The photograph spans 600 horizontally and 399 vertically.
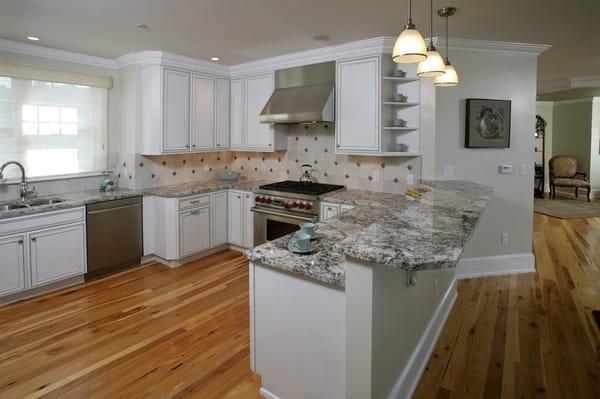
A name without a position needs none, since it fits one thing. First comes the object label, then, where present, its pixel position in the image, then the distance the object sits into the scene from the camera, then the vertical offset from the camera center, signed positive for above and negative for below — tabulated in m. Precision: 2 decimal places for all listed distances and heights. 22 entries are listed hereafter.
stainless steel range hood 4.12 +0.90
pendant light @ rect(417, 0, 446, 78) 2.31 +0.67
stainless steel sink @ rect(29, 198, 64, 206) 3.93 -0.27
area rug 7.45 -0.61
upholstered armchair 9.14 +0.12
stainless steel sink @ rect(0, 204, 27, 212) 3.69 -0.31
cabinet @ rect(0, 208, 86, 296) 3.43 -0.70
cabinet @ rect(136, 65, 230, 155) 4.41 +0.78
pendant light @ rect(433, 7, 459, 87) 2.64 +0.68
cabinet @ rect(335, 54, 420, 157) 3.90 +0.73
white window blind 3.89 +0.52
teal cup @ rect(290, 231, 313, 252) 2.09 -0.37
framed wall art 4.04 +0.57
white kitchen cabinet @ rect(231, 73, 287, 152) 4.86 +0.74
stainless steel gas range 4.14 -0.34
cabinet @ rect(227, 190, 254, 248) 4.84 -0.55
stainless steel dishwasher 4.04 -0.65
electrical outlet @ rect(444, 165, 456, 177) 4.03 +0.06
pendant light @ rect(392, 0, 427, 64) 1.88 +0.65
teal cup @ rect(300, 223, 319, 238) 2.21 -0.30
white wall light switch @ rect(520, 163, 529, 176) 4.22 +0.09
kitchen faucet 3.90 -0.14
